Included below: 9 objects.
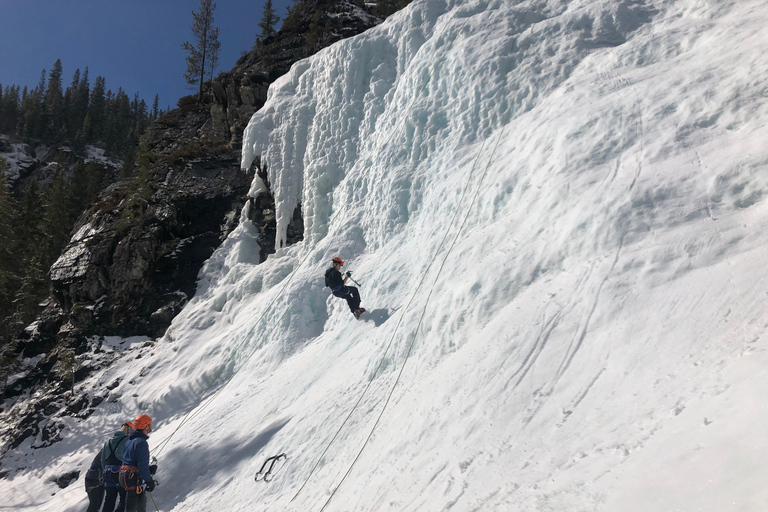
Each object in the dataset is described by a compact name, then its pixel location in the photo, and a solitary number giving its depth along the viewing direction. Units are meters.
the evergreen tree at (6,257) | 22.06
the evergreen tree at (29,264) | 21.25
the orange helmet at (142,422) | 5.89
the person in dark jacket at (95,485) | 6.53
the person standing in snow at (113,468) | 6.07
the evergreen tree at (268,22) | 30.58
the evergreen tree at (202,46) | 31.84
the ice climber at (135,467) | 5.80
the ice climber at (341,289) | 8.52
